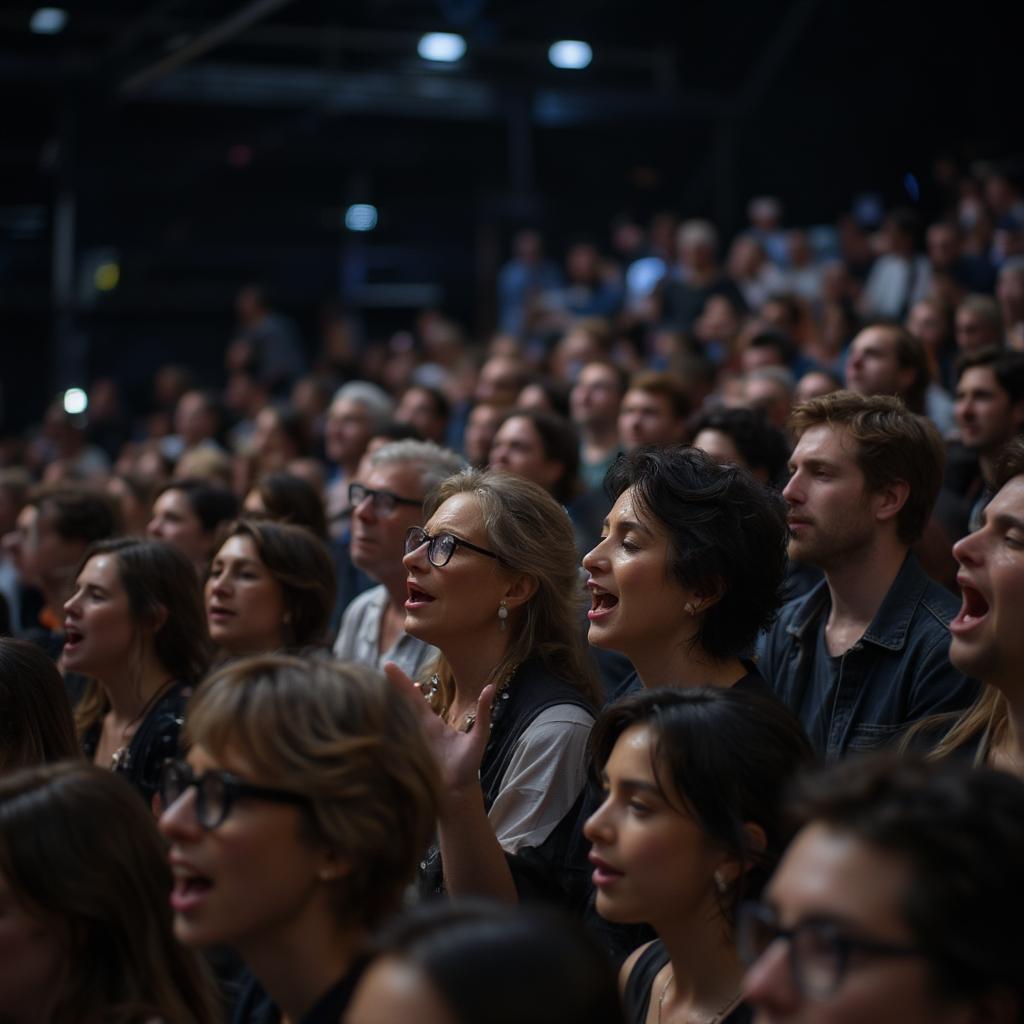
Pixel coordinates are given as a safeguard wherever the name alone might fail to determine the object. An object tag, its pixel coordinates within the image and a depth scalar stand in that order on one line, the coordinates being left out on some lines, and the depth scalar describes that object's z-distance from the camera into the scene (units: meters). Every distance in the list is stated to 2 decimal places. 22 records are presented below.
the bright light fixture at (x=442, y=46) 12.37
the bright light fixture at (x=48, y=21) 11.54
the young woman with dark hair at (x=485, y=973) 1.49
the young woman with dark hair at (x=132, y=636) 4.01
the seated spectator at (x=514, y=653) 2.98
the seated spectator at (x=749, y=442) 4.70
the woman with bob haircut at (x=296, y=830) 2.05
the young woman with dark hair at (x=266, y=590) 4.37
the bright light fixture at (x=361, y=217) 13.50
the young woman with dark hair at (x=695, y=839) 2.21
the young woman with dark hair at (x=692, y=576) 3.17
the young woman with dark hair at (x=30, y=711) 3.11
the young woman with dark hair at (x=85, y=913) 2.17
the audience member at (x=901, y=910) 1.48
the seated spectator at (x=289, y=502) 5.06
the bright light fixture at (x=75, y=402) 10.68
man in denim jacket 3.28
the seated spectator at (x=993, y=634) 2.68
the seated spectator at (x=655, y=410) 5.75
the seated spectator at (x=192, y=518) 5.43
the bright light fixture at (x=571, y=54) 12.90
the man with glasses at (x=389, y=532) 4.52
